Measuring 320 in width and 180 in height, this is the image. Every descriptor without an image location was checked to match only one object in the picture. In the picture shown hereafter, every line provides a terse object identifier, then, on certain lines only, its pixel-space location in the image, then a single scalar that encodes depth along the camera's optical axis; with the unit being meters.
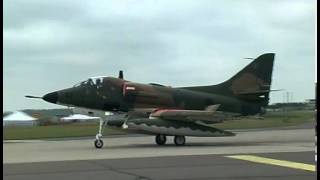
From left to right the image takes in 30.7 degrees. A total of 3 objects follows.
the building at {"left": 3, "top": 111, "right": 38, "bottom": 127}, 100.61
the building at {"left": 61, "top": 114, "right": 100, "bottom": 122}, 113.01
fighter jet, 23.97
